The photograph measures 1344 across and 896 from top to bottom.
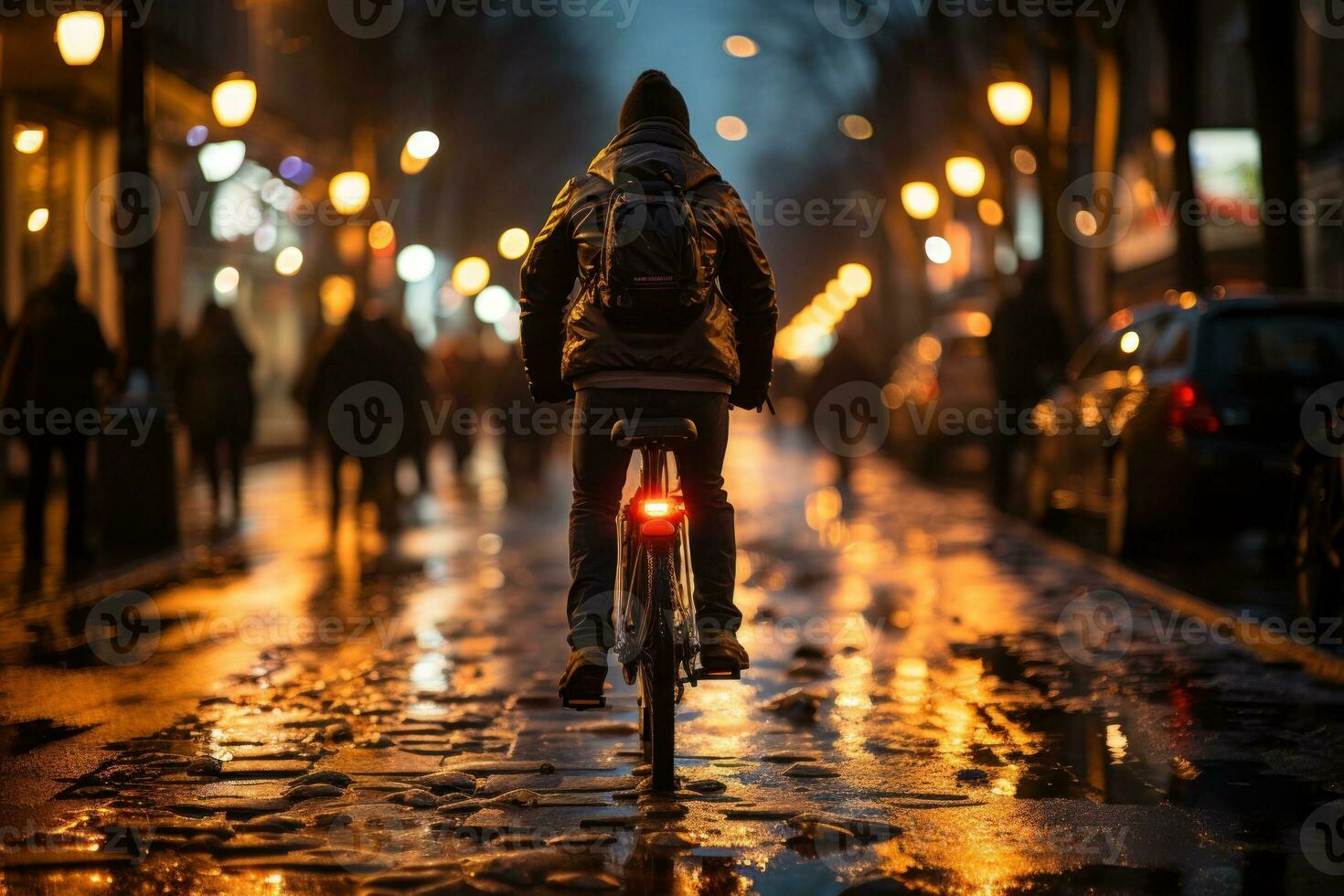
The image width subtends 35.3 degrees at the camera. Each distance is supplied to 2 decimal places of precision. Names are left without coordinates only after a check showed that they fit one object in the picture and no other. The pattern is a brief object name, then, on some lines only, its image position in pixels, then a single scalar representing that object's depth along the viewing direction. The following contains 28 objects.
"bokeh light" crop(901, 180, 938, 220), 33.25
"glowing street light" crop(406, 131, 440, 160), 27.00
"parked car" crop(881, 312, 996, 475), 25.58
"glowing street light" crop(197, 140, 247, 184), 23.36
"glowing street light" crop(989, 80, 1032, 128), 24.80
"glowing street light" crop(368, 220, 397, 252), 33.75
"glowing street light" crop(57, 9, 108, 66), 16.14
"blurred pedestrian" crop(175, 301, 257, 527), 19.50
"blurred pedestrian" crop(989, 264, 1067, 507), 18.48
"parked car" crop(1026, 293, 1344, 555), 12.30
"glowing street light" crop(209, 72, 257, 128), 18.72
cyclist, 6.21
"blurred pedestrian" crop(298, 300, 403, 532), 17.78
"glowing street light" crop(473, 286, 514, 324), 47.41
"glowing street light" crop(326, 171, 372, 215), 27.16
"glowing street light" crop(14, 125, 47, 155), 24.72
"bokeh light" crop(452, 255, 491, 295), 36.53
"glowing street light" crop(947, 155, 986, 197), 28.39
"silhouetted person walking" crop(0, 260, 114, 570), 13.64
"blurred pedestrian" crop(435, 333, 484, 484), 27.69
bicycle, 6.06
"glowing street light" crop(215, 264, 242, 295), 36.09
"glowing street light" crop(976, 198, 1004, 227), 42.59
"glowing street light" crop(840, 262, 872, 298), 64.19
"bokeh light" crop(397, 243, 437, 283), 36.69
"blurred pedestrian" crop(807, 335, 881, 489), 27.64
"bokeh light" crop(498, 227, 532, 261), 36.47
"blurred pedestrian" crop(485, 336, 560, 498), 26.14
